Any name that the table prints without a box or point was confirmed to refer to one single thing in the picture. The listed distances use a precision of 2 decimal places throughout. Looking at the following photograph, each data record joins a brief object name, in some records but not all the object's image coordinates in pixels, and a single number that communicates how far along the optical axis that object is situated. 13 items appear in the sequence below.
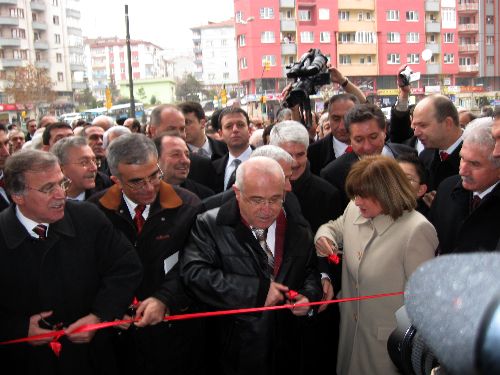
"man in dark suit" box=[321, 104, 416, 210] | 4.68
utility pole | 16.76
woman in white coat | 3.17
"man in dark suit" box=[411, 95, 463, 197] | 4.80
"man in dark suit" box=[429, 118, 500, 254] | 3.24
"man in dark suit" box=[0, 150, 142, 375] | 2.98
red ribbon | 2.94
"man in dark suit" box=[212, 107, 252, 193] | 5.68
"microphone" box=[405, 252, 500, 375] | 0.64
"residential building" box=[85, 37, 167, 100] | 144.62
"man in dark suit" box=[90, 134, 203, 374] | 3.43
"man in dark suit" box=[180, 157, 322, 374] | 3.02
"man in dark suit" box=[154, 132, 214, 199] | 4.51
